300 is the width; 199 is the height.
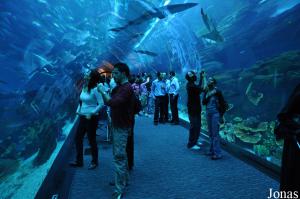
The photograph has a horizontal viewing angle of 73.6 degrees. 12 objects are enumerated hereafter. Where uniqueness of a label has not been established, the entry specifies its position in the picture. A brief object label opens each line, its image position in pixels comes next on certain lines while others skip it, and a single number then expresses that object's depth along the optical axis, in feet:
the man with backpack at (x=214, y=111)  13.86
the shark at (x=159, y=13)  26.90
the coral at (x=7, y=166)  7.22
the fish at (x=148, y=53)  39.37
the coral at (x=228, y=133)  16.73
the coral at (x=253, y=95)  14.19
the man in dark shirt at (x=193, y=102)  15.52
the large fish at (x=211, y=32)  20.13
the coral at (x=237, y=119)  15.94
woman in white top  12.37
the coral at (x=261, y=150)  13.22
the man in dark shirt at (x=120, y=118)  9.46
